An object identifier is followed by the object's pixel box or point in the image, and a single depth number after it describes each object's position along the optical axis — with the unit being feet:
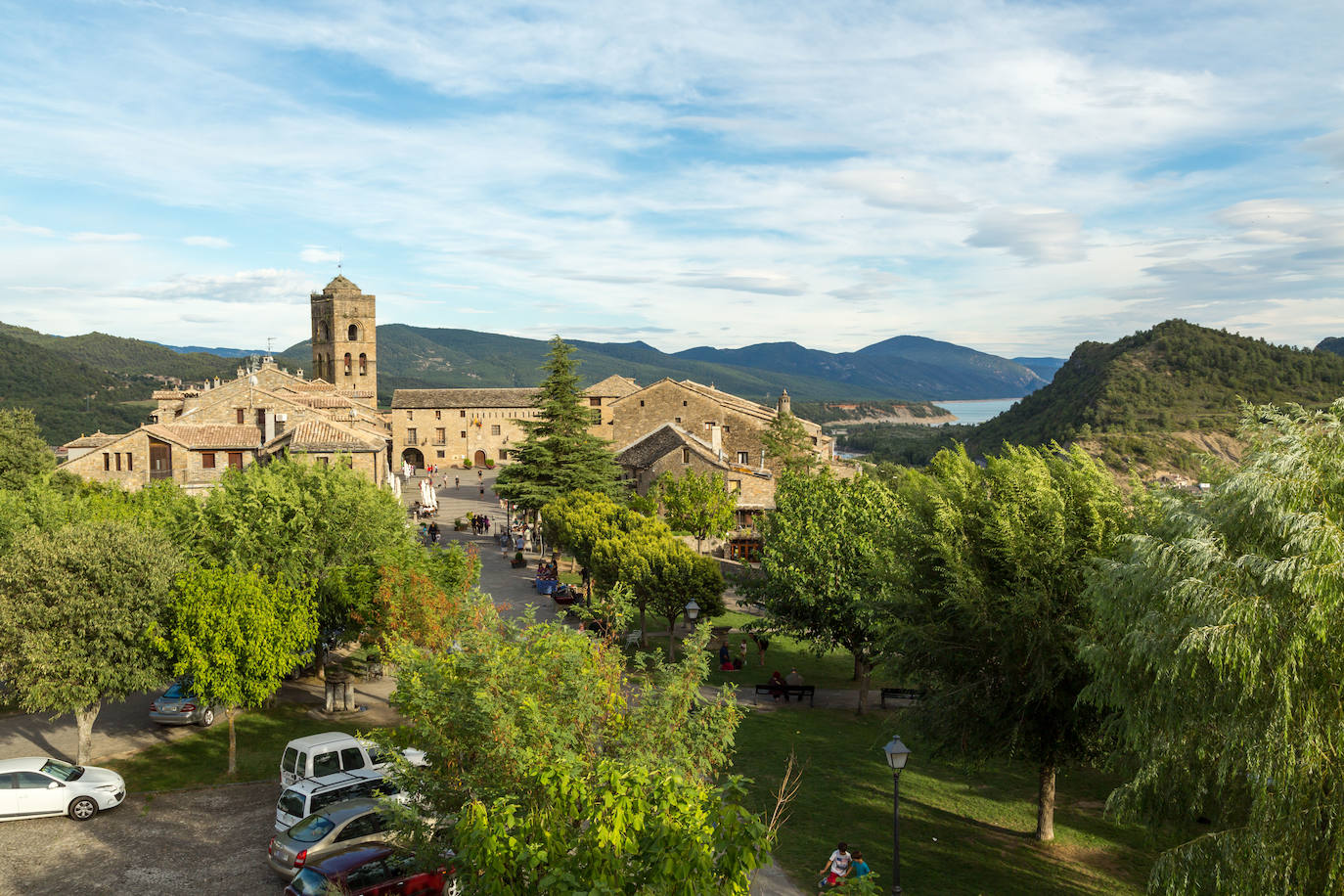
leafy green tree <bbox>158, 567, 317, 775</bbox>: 68.13
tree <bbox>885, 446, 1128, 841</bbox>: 55.72
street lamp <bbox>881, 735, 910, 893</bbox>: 49.60
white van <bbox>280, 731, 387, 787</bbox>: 62.23
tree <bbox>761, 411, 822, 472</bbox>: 207.41
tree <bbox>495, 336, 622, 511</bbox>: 161.99
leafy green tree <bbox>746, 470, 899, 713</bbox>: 87.58
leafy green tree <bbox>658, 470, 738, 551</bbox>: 156.56
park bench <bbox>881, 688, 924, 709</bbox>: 86.97
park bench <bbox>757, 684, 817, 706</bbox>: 90.94
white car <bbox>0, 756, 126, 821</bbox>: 60.70
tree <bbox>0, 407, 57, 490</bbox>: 154.51
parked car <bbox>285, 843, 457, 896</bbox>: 46.98
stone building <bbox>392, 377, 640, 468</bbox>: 304.50
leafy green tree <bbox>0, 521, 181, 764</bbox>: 66.54
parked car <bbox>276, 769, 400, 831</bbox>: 56.85
